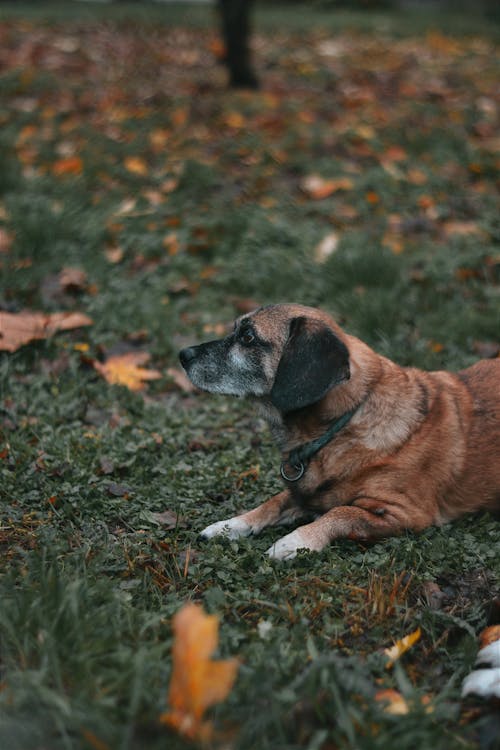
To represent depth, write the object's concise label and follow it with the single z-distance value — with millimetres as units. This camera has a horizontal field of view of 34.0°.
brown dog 3436
